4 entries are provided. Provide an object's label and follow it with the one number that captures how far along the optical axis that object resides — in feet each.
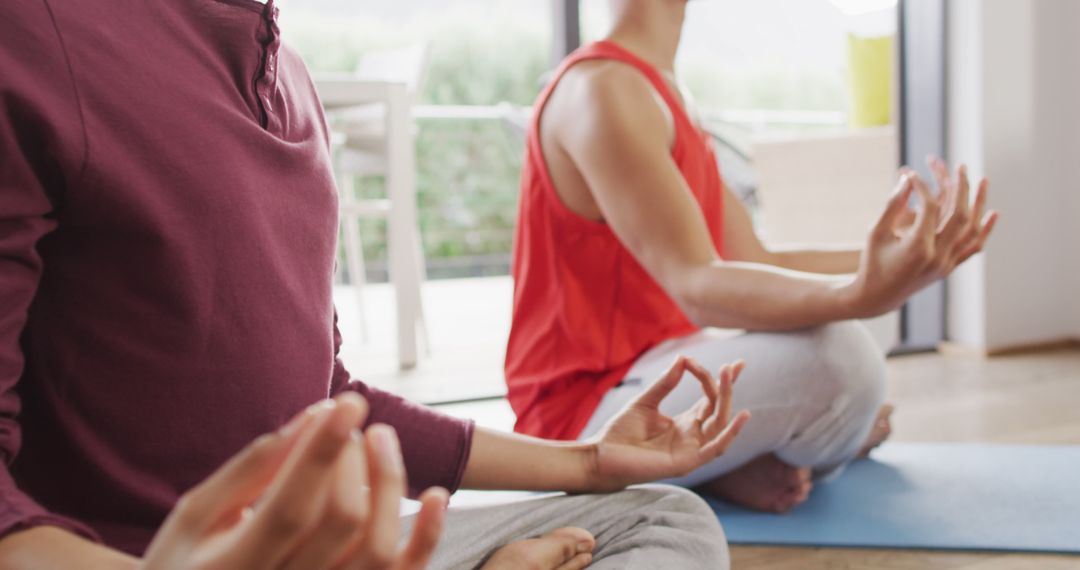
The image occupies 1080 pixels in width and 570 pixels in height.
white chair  9.61
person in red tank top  4.16
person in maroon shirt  1.30
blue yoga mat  4.43
